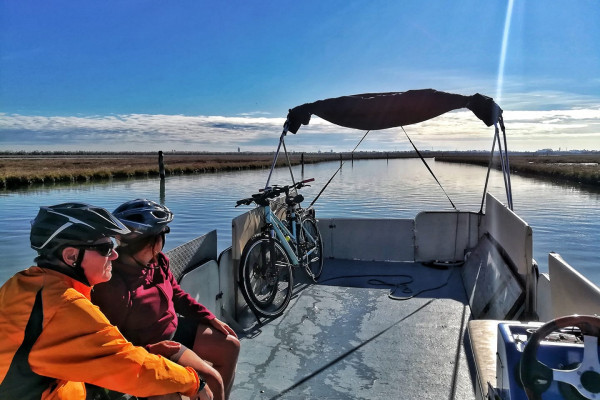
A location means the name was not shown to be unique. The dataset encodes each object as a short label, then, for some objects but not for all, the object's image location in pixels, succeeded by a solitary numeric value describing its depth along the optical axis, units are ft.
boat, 5.68
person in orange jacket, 4.45
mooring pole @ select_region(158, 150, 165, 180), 103.19
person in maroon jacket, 7.03
